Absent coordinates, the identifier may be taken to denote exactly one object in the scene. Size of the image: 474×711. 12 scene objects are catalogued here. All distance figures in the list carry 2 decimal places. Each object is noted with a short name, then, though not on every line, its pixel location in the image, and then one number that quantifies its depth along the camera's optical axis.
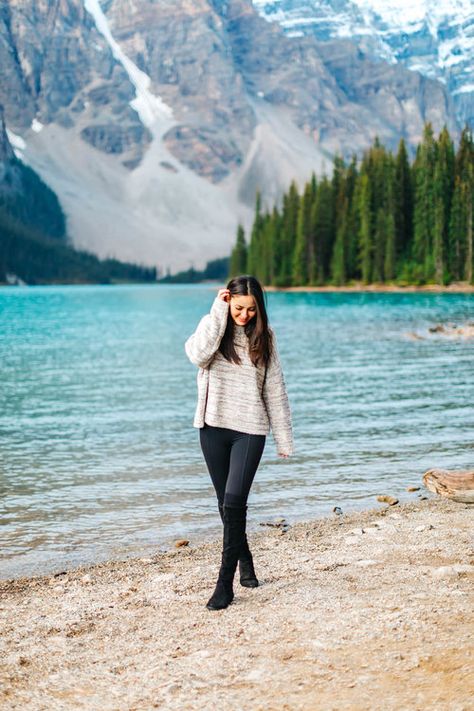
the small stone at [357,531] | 10.52
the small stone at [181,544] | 10.87
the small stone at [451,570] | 8.38
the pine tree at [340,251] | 125.81
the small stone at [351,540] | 10.01
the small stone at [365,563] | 8.91
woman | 7.66
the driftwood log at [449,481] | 10.54
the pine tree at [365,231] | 120.44
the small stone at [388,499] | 12.92
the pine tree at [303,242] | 135.12
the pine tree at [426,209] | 114.56
